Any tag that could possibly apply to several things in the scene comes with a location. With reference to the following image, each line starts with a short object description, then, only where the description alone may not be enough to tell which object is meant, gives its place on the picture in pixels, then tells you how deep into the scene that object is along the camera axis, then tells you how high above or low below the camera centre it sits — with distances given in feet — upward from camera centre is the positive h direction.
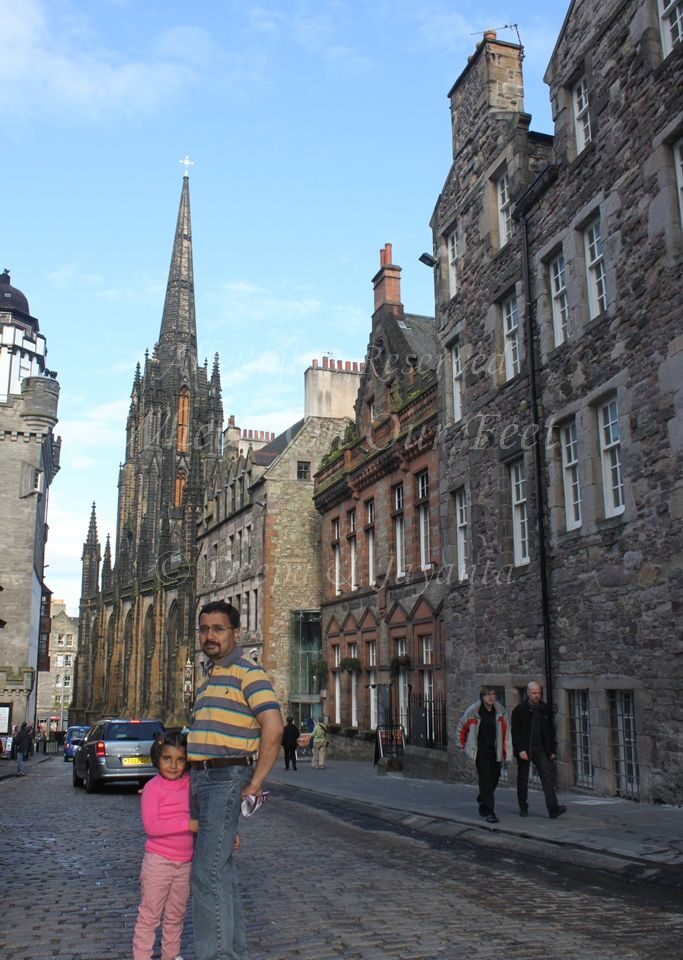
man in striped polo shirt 14.33 -1.05
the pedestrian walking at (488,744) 39.09 -1.68
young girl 15.47 -2.62
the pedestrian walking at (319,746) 87.45 -3.78
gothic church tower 203.00 +43.15
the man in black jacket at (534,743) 38.27 -1.62
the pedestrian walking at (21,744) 94.77 -3.82
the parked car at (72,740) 130.84 -4.86
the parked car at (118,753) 60.23 -3.03
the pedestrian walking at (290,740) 87.10 -3.32
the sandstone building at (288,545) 126.11 +21.90
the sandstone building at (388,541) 81.10 +15.89
